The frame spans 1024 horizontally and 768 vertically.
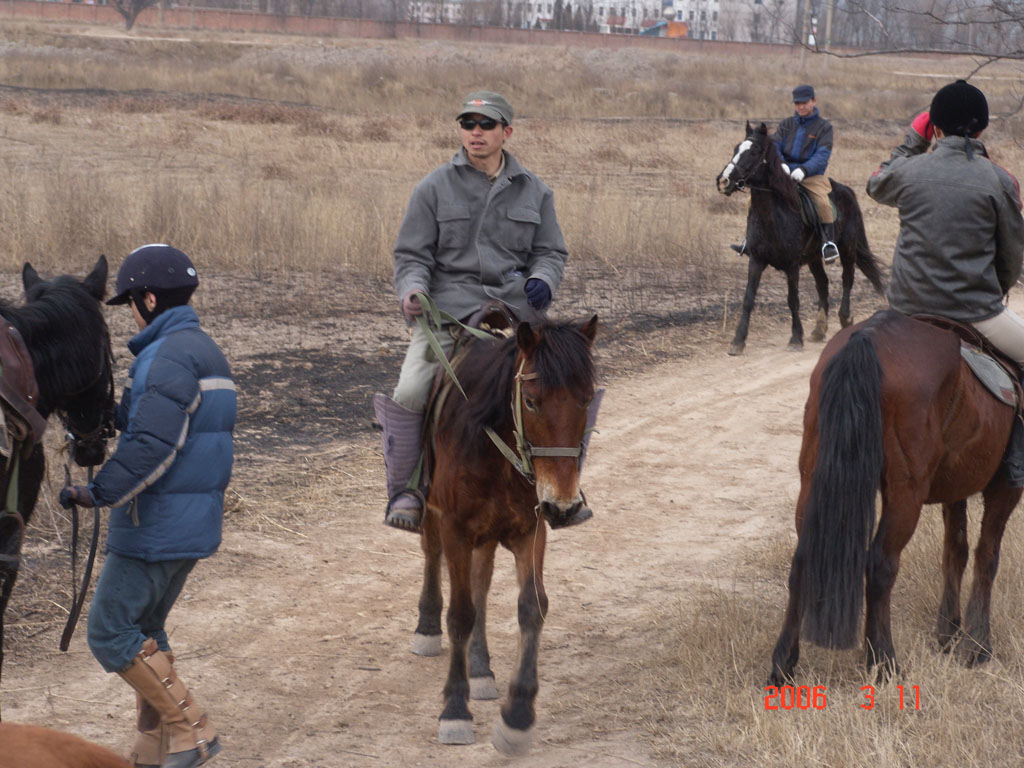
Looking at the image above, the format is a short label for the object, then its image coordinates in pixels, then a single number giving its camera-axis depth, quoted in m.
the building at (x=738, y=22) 93.93
